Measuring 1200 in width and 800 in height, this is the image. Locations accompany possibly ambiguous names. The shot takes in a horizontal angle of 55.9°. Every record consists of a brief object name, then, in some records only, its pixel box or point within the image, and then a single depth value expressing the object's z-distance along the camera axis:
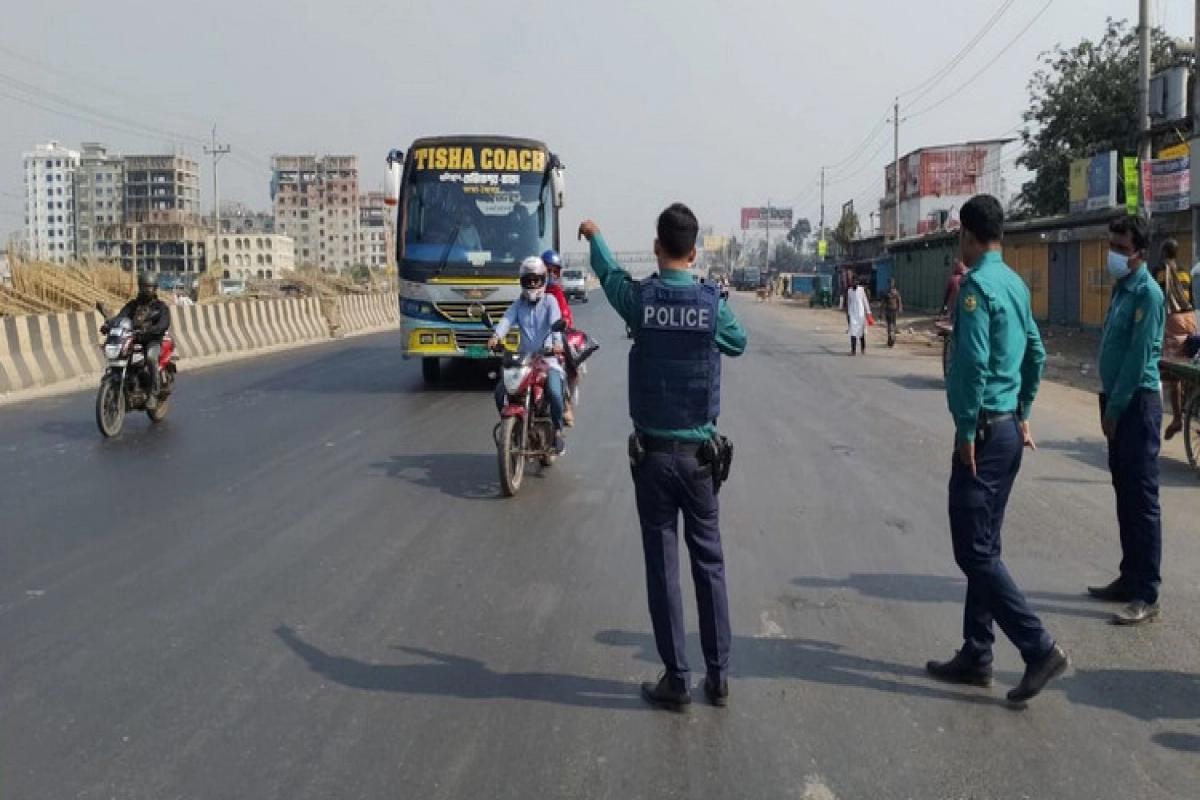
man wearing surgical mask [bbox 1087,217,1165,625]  5.39
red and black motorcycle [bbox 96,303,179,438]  11.27
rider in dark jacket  11.91
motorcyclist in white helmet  9.10
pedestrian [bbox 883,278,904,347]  26.25
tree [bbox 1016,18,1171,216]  42.31
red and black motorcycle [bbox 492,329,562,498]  8.37
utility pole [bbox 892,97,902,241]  61.67
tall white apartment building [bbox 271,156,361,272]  139.50
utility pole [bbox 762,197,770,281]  130.62
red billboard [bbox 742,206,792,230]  140.12
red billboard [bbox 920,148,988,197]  65.06
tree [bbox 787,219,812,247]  160.12
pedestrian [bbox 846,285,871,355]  24.11
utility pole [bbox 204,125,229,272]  68.46
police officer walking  4.26
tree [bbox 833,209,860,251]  96.75
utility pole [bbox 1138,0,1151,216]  19.39
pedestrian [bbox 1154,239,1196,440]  10.64
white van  64.75
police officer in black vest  4.22
